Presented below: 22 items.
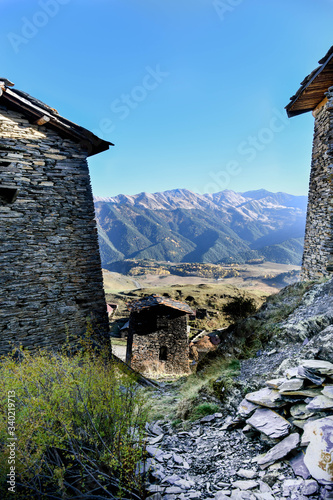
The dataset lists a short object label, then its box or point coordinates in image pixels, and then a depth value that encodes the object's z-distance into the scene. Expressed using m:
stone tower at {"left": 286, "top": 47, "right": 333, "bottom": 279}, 8.12
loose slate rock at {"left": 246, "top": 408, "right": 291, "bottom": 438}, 3.38
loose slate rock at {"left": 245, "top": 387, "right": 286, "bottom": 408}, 3.73
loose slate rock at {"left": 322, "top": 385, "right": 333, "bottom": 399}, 3.26
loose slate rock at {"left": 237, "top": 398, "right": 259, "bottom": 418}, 4.02
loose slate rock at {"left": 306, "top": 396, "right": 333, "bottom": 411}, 3.14
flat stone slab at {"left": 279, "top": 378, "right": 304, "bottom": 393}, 3.63
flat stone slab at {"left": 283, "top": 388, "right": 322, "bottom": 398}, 3.45
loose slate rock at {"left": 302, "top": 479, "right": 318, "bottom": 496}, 2.56
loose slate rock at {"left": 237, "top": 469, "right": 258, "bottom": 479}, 3.10
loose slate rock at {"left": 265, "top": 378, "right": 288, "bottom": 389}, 4.02
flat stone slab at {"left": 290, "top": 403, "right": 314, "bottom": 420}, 3.29
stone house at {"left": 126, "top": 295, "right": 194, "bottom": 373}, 14.60
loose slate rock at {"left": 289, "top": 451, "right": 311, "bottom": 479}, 2.78
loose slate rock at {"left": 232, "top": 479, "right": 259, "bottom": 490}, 2.93
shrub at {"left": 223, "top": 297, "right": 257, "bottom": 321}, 12.94
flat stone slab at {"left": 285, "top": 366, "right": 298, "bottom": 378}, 3.91
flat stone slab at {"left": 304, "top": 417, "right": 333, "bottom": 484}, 2.59
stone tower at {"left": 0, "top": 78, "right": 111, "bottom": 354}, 5.69
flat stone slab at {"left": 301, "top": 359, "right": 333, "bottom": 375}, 3.54
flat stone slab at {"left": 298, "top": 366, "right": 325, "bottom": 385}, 3.53
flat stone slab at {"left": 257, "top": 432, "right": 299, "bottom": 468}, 3.10
